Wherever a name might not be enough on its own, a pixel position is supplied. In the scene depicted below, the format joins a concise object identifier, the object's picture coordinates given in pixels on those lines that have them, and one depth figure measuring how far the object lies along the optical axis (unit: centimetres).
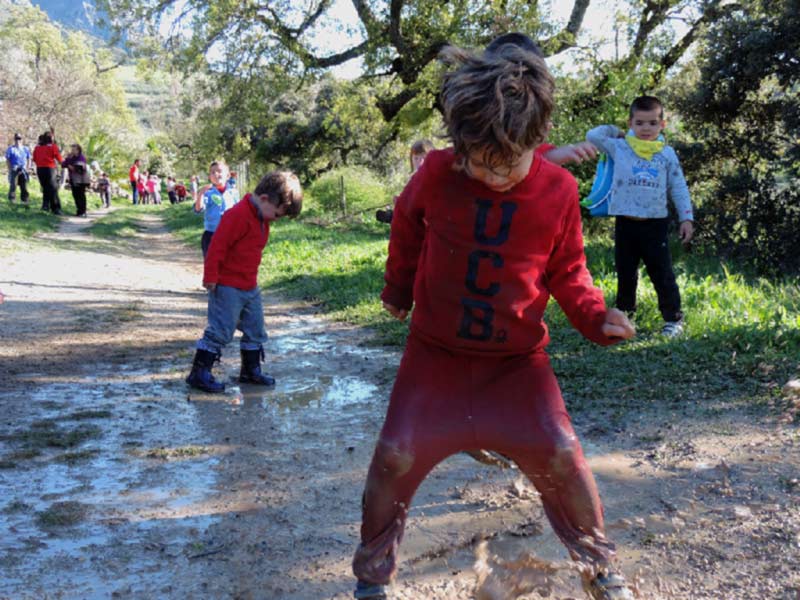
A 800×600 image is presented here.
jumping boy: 226
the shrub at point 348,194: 2606
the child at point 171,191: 4191
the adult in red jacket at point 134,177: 3558
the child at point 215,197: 840
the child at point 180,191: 4506
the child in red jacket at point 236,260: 530
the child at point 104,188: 3220
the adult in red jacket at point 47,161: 1784
